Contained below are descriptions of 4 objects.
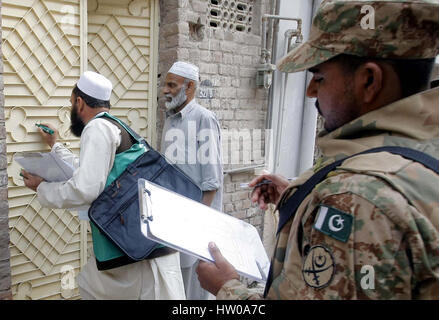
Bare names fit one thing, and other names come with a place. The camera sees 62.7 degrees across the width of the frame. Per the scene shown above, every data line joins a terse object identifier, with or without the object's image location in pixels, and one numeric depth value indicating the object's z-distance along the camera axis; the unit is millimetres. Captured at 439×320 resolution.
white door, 2541
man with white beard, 2861
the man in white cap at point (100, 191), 1810
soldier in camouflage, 765
